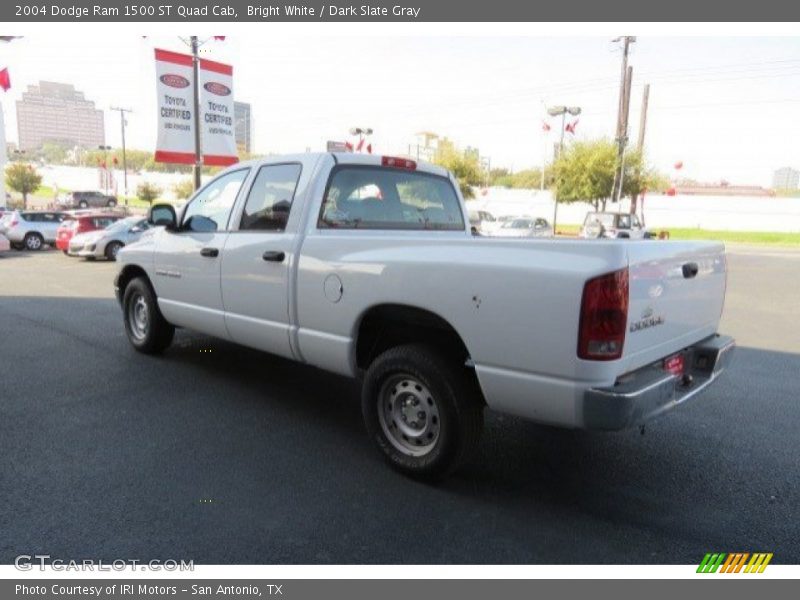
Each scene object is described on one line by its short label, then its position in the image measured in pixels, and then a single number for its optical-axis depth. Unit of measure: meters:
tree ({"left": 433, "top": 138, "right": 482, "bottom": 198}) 45.81
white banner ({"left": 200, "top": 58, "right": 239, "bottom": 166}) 15.58
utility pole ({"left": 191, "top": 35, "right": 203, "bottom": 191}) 14.91
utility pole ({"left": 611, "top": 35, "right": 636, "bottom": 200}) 30.62
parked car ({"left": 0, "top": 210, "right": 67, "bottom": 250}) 19.55
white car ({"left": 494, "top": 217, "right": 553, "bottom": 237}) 23.98
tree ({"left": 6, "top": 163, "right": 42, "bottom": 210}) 59.19
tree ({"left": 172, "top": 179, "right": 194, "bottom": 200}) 66.60
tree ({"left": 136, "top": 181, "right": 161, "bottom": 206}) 60.47
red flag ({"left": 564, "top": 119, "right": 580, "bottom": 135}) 30.62
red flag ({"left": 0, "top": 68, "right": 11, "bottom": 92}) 25.95
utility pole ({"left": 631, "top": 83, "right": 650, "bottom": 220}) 36.66
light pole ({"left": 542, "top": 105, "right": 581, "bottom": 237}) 30.41
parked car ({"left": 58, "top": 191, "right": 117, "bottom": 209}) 52.22
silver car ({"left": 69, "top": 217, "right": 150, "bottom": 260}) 16.48
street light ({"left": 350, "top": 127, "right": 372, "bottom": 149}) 29.18
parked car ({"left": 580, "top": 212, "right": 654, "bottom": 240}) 23.38
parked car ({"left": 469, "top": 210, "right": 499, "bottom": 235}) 26.53
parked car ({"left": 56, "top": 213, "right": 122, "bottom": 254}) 17.48
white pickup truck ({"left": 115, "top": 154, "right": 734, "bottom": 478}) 2.75
